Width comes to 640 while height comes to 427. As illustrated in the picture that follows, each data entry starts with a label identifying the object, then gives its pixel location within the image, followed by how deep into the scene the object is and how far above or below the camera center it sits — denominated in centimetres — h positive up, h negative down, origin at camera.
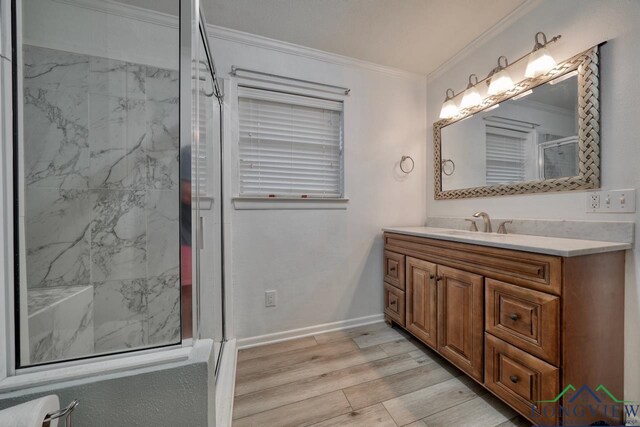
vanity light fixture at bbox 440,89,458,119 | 198 +83
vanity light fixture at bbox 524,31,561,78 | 139 +86
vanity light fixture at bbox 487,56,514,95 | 161 +86
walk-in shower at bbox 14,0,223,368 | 112 +23
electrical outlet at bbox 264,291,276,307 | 188 -67
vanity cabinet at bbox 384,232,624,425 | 98 -52
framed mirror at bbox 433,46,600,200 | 127 +46
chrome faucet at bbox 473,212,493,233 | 169 -7
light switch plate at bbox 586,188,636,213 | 113 +4
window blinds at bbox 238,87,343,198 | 185 +52
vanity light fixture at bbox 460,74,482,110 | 182 +85
